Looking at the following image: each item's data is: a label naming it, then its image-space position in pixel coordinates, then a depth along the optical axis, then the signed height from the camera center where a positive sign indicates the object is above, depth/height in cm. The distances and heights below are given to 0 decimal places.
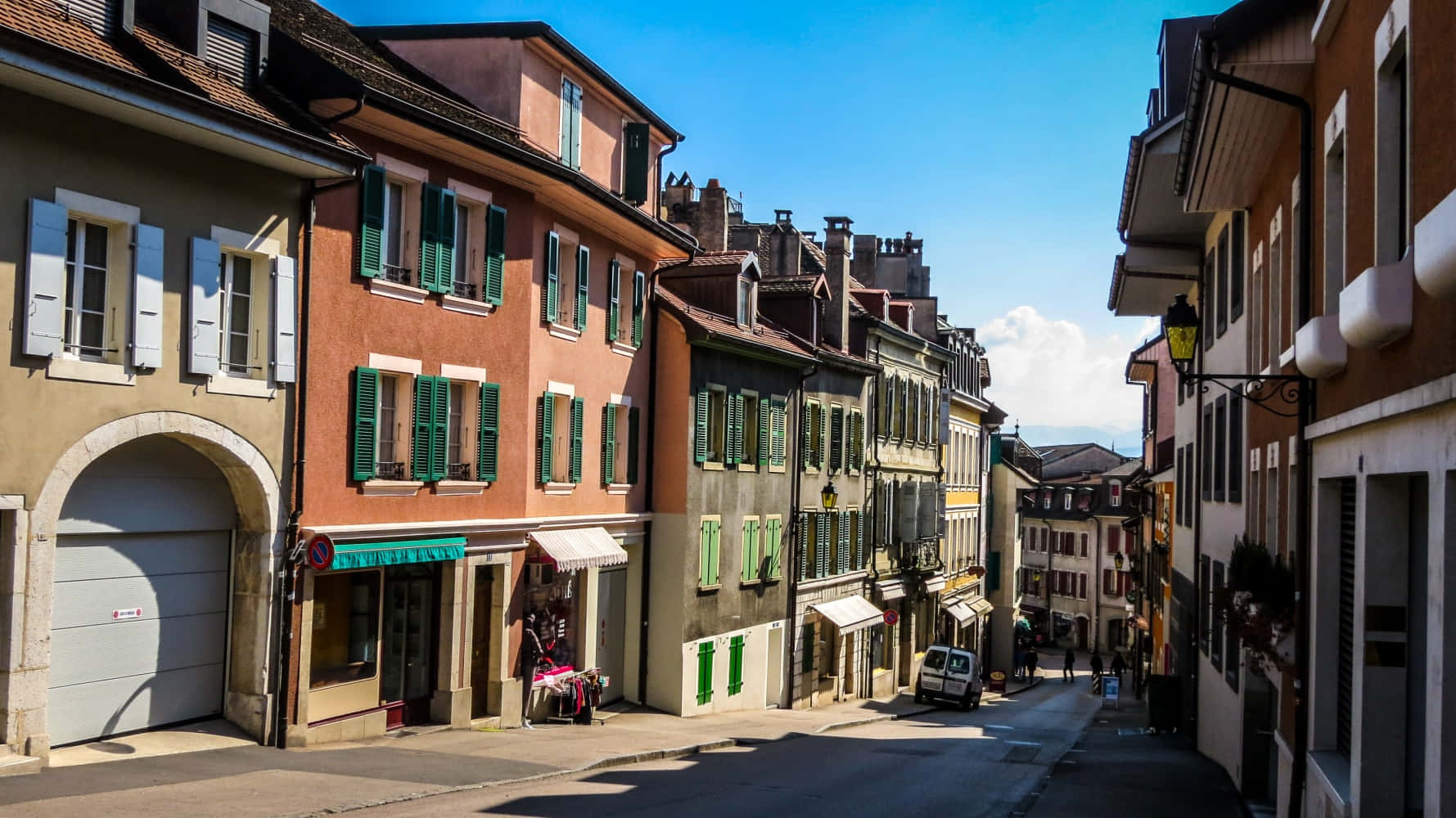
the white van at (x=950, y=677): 4028 -598
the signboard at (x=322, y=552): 1662 -110
